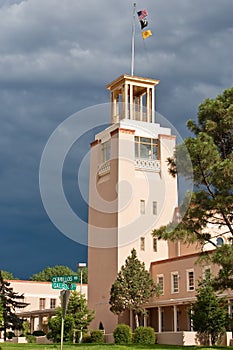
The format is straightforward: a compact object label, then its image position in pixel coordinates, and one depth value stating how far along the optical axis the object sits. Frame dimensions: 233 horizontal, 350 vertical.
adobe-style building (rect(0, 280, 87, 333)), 74.25
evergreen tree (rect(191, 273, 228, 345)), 36.22
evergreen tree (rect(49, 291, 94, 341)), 41.88
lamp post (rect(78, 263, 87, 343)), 35.42
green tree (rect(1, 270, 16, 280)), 115.71
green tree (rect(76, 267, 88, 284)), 99.50
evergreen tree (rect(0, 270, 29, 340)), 55.88
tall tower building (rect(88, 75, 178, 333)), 54.03
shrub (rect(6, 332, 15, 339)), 56.41
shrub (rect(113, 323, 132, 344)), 44.81
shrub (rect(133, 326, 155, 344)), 42.44
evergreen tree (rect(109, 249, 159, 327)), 48.09
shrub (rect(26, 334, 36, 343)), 50.94
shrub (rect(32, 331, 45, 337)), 56.86
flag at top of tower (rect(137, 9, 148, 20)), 58.94
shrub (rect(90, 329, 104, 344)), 46.24
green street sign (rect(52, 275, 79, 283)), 18.58
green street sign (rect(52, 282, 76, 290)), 18.28
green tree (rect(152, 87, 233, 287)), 27.23
